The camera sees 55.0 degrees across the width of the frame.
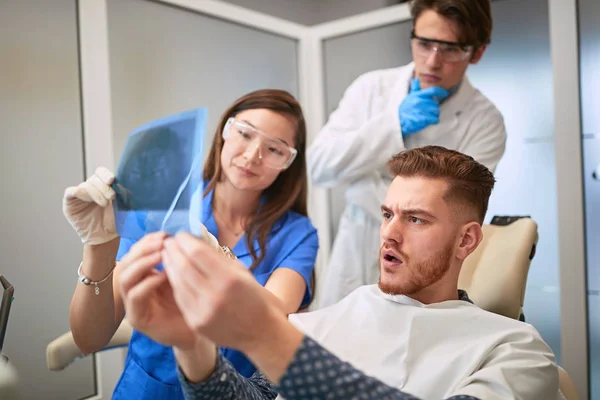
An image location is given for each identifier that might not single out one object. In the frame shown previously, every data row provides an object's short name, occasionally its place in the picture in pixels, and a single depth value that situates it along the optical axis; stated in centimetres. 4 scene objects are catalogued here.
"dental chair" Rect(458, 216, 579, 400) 156
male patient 72
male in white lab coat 207
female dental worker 137
